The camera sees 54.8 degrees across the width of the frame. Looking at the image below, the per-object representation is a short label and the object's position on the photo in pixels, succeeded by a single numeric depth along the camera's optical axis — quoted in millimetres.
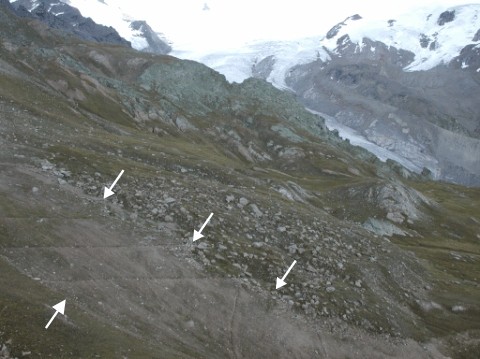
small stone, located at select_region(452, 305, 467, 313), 48628
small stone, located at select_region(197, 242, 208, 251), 39994
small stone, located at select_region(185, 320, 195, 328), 32531
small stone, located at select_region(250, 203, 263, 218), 50834
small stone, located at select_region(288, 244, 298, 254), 45778
